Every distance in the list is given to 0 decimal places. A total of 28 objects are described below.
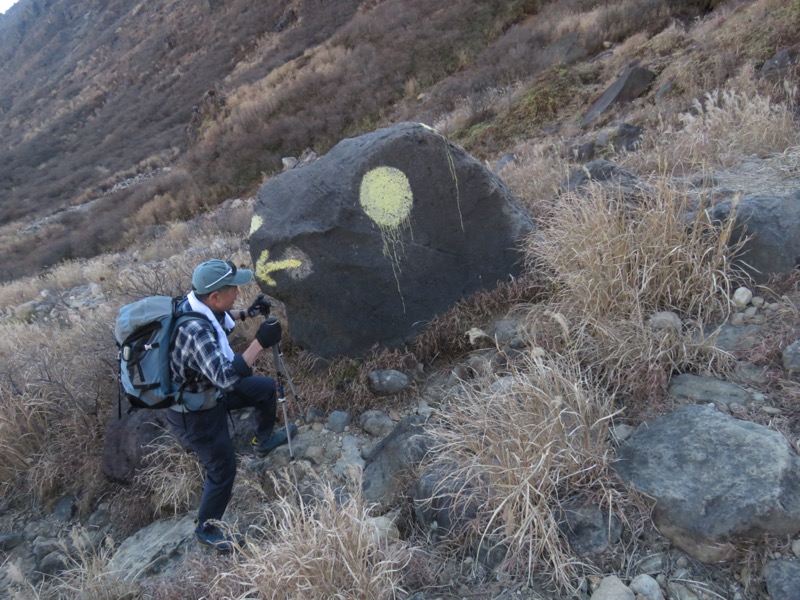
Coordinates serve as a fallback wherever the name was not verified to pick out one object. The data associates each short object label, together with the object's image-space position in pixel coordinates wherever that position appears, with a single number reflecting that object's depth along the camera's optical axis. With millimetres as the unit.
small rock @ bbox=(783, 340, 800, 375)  2680
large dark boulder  4078
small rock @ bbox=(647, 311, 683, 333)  3066
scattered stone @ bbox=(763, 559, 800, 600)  1869
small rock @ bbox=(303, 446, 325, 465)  3785
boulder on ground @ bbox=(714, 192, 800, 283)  3361
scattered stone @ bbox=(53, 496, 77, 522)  4297
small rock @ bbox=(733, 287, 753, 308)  3246
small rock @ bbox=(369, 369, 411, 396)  4031
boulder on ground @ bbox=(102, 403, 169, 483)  4137
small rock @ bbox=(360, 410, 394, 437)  3850
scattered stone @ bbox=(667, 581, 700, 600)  2027
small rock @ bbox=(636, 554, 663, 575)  2146
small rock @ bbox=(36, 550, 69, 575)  3828
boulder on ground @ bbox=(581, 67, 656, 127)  8883
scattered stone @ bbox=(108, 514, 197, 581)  3398
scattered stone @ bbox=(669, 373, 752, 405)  2688
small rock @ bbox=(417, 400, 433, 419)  3688
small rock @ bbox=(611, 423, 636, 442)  2660
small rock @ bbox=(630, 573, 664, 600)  2047
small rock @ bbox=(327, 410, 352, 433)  3975
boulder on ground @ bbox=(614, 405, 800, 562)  2064
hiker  3061
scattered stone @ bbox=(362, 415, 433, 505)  3160
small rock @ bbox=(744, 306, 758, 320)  3184
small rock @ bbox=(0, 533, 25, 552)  4172
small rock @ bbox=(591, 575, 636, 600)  2068
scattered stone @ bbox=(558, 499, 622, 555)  2268
